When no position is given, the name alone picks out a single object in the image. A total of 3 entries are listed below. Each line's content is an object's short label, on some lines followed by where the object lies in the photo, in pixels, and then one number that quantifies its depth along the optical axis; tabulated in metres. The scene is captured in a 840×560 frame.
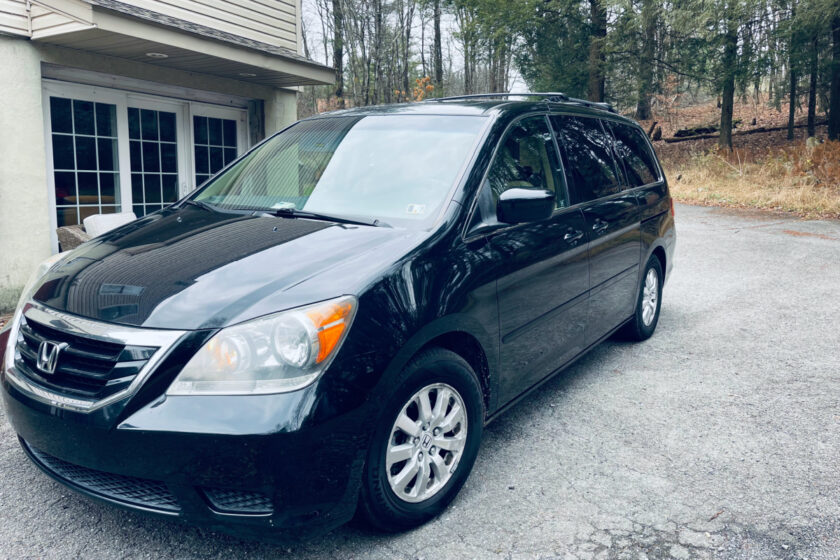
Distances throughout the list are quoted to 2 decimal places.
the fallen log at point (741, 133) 26.62
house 6.78
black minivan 2.25
